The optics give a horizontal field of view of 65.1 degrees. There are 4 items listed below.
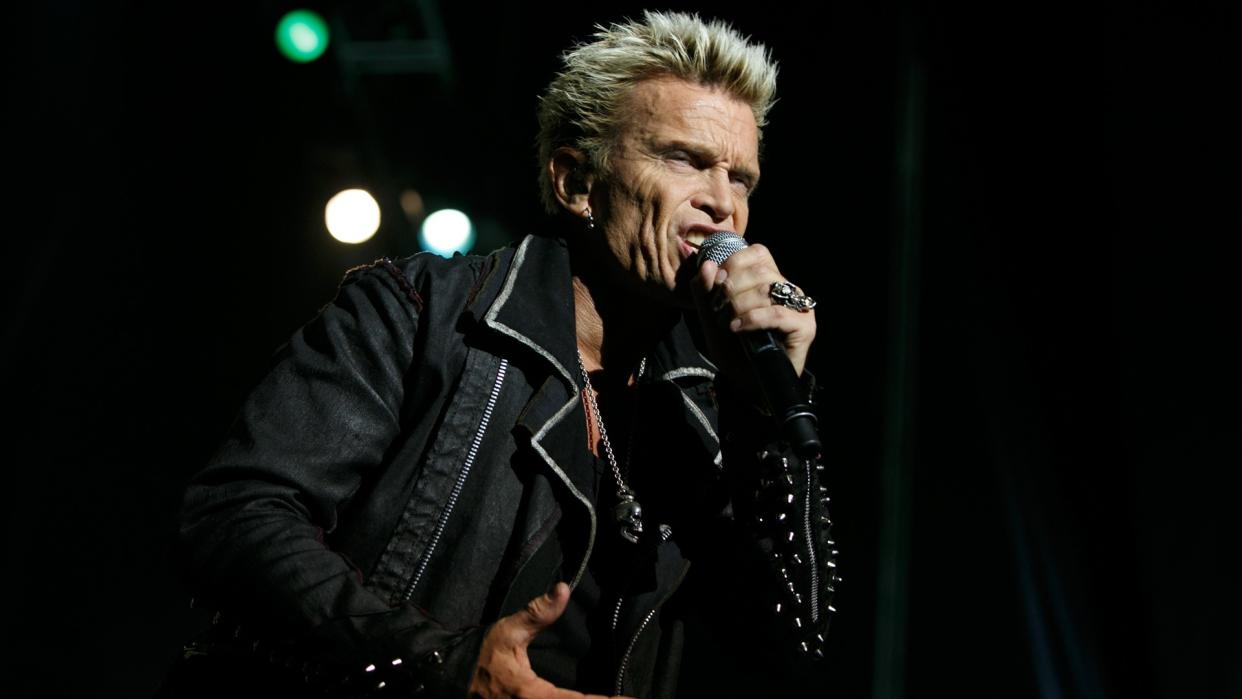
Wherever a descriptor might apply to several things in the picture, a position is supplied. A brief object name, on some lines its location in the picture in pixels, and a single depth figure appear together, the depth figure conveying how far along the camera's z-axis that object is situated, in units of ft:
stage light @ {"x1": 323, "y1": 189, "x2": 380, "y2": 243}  11.54
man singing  3.77
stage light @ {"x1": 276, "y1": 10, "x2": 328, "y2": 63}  11.25
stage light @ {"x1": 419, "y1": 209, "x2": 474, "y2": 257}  11.93
